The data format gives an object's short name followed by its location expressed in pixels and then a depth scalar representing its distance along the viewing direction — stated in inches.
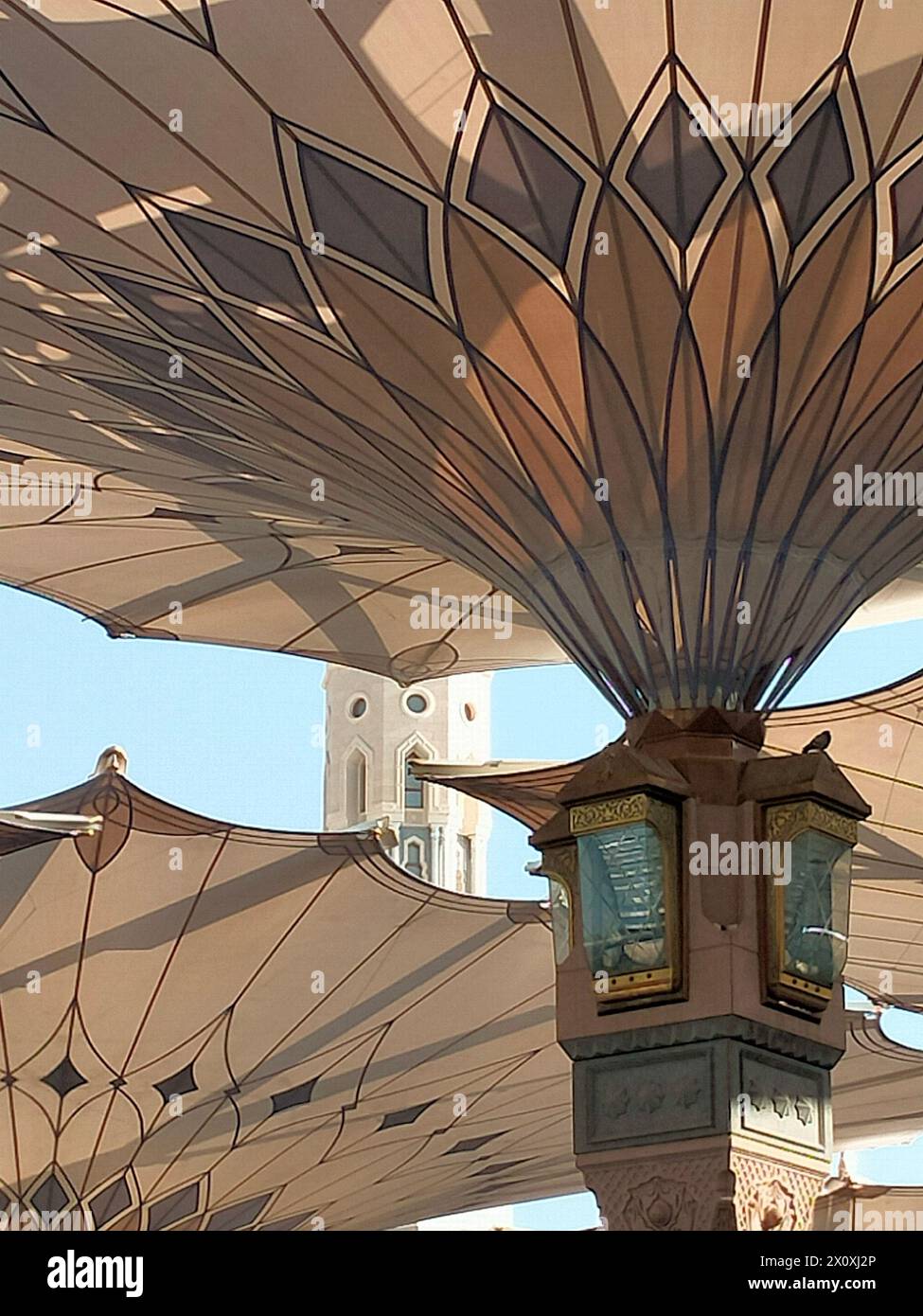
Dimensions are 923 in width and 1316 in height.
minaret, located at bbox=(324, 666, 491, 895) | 2196.1
